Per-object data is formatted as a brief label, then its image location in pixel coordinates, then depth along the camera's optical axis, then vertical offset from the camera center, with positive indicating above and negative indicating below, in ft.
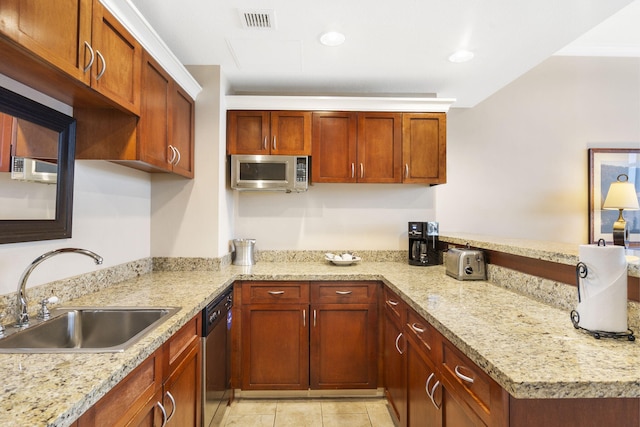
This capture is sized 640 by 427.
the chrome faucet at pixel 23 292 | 4.01 -1.00
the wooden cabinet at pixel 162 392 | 3.02 -2.05
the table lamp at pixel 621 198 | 10.27 +0.76
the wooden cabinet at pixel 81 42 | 3.31 +2.14
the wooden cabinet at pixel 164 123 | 5.76 +1.92
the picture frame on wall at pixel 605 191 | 11.25 +1.07
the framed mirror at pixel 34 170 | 4.11 +0.63
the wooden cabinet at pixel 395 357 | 5.93 -2.85
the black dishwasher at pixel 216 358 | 5.59 -2.76
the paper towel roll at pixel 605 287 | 3.45 -0.73
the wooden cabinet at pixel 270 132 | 8.72 +2.34
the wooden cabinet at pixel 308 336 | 7.61 -2.84
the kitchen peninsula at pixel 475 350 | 2.60 -1.33
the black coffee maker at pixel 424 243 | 8.79 -0.67
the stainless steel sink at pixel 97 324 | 4.42 -1.61
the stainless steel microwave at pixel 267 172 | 8.57 +1.20
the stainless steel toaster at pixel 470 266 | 6.75 -0.98
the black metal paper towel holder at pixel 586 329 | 3.46 -1.22
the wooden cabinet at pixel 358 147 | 8.91 +1.98
